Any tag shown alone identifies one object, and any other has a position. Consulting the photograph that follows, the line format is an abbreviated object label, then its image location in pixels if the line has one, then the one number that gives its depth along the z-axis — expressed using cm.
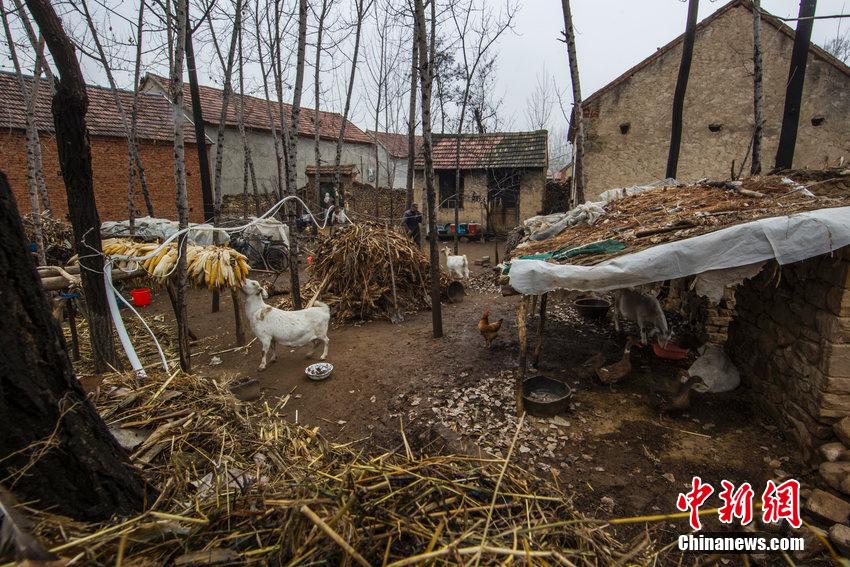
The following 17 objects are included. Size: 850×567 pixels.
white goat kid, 1099
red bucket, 921
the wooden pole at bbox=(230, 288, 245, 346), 716
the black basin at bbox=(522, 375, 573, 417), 473
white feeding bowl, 601
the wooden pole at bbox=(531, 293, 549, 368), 616
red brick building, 1405
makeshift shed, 344
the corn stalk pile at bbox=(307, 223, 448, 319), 866
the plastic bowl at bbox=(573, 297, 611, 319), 790
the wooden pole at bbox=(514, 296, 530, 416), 476
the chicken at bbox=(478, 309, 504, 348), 652
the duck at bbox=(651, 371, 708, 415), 459
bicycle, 1279
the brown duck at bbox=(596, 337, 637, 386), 528
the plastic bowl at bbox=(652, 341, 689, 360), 590
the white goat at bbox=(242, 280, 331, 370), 629
